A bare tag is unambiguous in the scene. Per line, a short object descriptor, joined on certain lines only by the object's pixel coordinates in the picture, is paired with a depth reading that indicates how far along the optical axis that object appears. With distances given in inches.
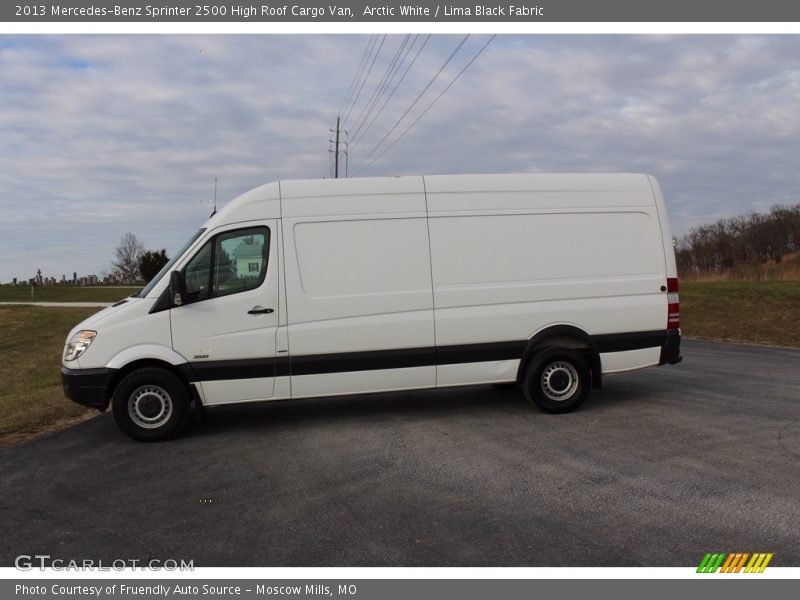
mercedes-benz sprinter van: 286.7
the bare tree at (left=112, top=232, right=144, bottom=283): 3420.3
